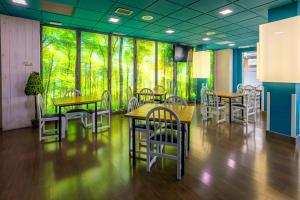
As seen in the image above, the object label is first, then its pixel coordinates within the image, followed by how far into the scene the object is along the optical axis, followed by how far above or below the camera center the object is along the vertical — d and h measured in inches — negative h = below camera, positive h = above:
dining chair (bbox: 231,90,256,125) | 202.7 -15.5
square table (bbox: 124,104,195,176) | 99.6 -12.7
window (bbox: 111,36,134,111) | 263.9 +35.0
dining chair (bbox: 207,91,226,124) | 212.4 -11.7
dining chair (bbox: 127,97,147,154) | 116.1 -21.6
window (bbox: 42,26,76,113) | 212.7 +39.1
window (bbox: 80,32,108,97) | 237.8 +40.7
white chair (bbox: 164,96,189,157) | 144.4 -6.6
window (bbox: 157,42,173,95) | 315.9 +49.3
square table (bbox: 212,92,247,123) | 208.8 -1.7
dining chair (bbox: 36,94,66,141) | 149.0 -21.5
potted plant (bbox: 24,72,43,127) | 181.3 +8.5
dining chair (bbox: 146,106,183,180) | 95.7 -25.1
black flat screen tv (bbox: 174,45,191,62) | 327.3 +74.6
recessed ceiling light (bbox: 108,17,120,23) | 189.8 +79.6
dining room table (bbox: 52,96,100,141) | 154.1 -6.9
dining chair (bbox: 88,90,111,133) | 178.0 -17.3
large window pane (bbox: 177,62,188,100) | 346.3 +28.8
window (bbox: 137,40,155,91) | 288.8 +48.6
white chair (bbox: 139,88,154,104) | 239.7 -5.1
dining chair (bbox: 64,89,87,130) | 175.6 -17.9
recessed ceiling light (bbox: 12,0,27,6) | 147.1 +75.3
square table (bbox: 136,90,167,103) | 239.1 -0.6
